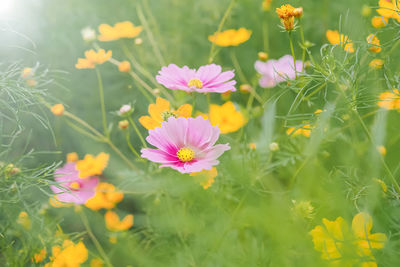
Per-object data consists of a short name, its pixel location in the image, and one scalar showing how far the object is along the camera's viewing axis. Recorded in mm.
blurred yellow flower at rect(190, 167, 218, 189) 865
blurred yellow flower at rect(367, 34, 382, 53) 846
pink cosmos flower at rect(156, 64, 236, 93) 797
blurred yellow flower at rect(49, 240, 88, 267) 846
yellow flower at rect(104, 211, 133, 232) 937
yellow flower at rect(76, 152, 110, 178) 927
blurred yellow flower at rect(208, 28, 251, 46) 1001
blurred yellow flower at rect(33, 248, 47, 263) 858
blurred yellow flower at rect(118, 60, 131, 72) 920
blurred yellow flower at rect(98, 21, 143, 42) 969
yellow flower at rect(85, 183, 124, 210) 948
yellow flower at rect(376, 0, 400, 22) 802
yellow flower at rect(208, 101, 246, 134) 947
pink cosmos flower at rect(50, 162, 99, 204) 925
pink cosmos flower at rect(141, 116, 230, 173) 768
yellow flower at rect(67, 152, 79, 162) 961
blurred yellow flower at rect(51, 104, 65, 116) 906
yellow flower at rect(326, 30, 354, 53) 929
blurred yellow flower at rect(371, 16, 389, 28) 857
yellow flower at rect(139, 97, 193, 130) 806
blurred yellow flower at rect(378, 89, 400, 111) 832
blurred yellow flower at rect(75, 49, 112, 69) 903
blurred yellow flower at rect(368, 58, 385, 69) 842
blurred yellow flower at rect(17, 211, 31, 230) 873
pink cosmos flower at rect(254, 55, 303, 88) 968
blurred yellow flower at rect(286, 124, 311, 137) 903
